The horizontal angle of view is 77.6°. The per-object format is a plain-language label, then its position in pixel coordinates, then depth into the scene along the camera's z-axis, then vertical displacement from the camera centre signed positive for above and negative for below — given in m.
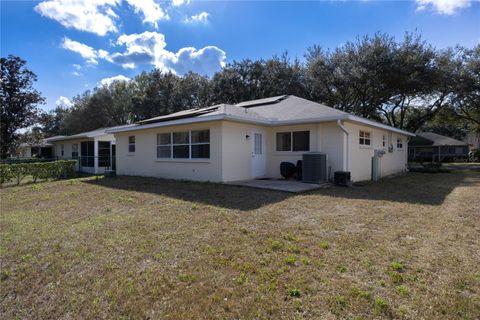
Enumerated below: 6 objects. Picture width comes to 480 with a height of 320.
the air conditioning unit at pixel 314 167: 10.46 -0.44
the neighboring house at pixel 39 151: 25.41 +0.67
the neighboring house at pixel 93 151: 19.30 +0.41
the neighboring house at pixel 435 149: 34.69 +0.53
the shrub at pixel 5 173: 12.69 -0.66
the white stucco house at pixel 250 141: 10.85 +0.56
